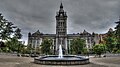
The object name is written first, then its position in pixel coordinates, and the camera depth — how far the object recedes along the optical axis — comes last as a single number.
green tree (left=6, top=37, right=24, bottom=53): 24.70
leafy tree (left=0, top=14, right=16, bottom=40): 20.83
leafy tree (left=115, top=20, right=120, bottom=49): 20.22
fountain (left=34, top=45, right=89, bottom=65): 7.83
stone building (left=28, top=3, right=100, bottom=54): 40.80
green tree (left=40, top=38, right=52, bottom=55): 32.45
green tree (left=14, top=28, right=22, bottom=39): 29.55
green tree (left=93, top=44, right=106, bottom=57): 22.74
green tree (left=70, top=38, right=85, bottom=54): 31.93
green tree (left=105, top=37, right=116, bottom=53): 24.59
